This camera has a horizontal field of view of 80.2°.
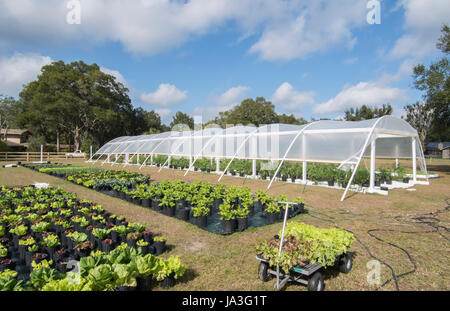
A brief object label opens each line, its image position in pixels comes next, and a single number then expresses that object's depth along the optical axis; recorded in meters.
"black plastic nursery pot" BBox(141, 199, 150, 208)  7.79
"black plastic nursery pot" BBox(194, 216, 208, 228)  5.86
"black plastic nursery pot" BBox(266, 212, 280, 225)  6.14
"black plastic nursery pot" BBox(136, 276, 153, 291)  3.09
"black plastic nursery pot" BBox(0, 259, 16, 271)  3.48
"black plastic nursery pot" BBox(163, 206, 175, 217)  6.83
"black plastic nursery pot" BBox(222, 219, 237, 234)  5.46
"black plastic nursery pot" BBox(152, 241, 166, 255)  4.39
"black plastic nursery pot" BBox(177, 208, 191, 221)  6.44
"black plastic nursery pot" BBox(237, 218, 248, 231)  5.65
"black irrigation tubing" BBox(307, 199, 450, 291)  3.69
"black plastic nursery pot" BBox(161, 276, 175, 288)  3.29
